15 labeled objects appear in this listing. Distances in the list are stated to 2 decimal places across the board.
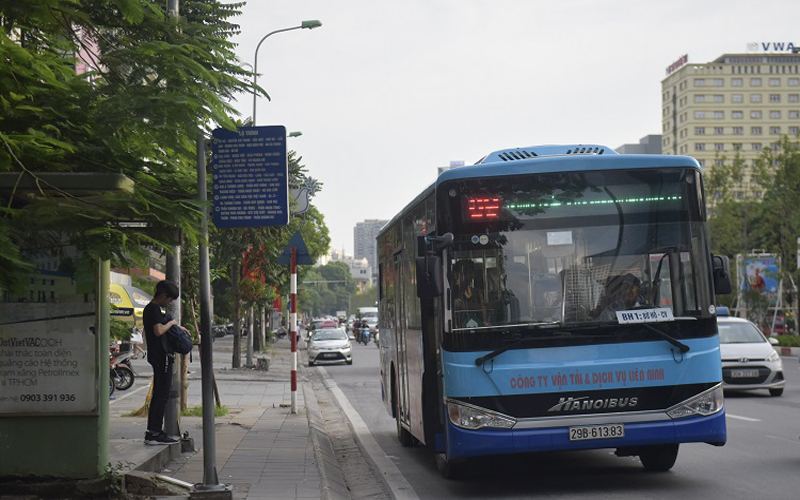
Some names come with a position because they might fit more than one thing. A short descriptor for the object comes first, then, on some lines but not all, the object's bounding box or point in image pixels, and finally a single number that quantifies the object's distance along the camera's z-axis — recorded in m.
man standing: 11.51
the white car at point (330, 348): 43.41
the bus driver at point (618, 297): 9.55
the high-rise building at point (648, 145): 122.22
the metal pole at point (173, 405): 12.74
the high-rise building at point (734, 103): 153.62
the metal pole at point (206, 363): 8.88
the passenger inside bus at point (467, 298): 9.55
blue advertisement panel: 55.71
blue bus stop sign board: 9.47
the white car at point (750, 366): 20.36
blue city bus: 9.43
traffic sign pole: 19.08
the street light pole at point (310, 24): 30.09
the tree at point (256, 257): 28.92
